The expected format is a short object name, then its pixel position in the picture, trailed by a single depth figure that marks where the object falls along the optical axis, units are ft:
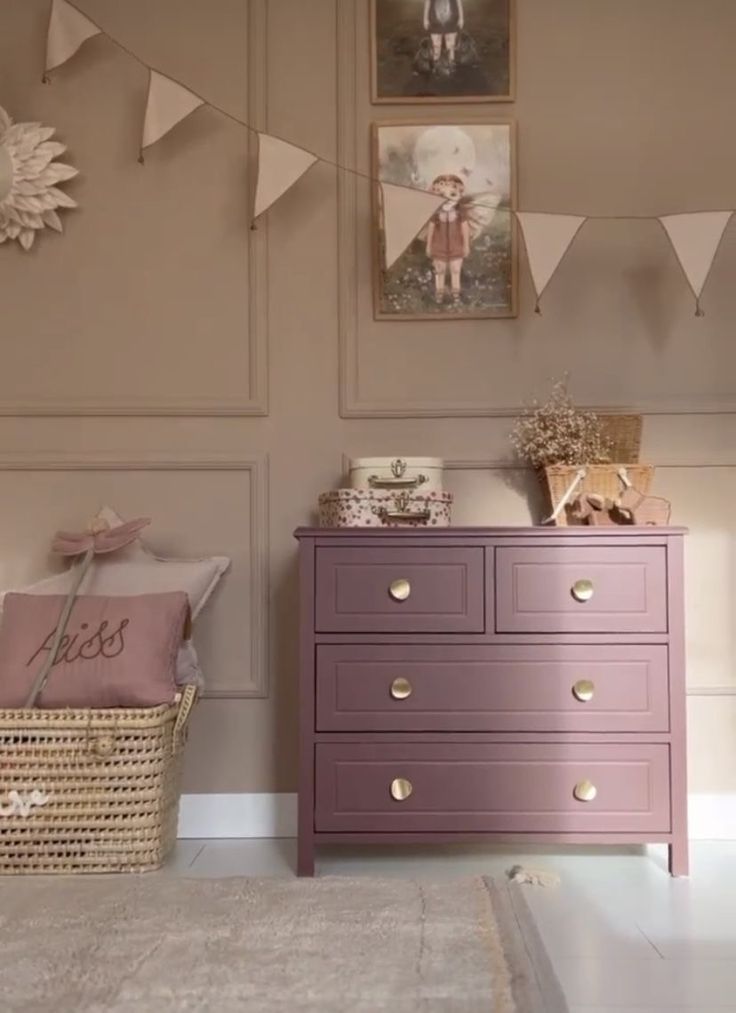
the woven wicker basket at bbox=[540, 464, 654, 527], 9.33
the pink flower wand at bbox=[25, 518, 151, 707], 9.59
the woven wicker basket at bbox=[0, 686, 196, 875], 8.55
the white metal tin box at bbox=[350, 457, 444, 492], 9.36
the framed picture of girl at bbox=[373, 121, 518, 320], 10.33
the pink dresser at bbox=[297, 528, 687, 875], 8.51
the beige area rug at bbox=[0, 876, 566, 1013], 5.45
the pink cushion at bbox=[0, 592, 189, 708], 8.79
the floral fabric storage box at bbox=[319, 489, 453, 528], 9.08
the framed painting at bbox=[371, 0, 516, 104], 10.41
